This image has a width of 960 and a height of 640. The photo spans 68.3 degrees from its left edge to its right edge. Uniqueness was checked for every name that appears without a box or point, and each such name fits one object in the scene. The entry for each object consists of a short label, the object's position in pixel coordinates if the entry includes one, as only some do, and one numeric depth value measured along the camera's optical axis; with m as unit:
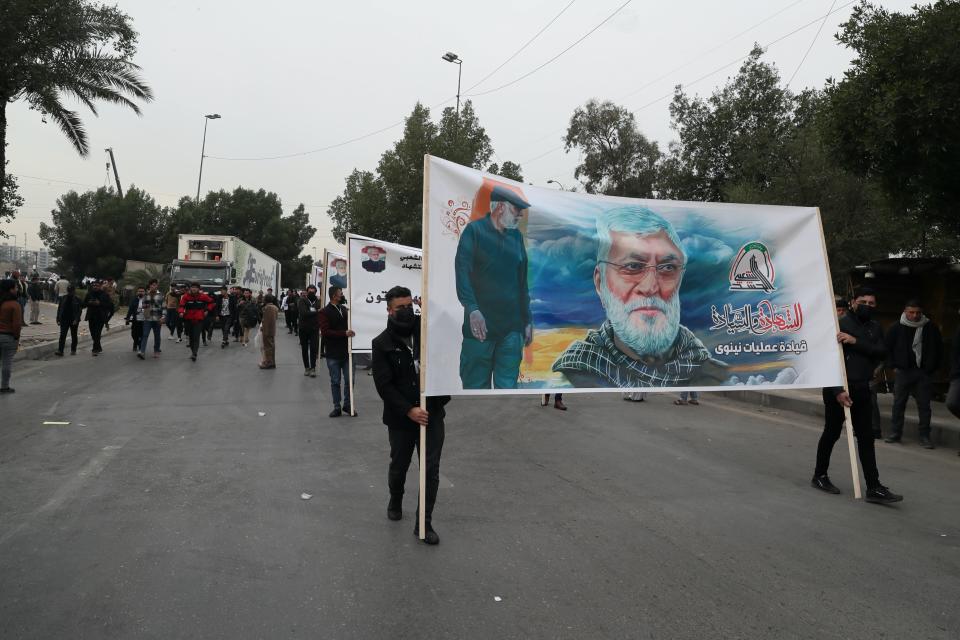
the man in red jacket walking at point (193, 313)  16.91
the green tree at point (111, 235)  61.09
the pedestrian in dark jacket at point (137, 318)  16.47
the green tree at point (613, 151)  45.28
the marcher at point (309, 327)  14.63
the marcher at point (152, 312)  16.02
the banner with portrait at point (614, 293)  5.16
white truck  29.38
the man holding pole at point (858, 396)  6.10
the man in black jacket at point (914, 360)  9.30
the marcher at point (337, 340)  10.34
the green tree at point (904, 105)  9.13
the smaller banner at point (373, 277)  10.67
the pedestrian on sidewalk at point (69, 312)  15.60
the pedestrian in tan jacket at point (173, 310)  21.58
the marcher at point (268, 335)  15.98
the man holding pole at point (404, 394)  4.92
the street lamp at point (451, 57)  33.59
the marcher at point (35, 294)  23.50
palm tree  14.66
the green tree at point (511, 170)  47.12
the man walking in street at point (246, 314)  22.81
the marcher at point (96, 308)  16.44
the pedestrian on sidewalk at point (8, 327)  10.82
